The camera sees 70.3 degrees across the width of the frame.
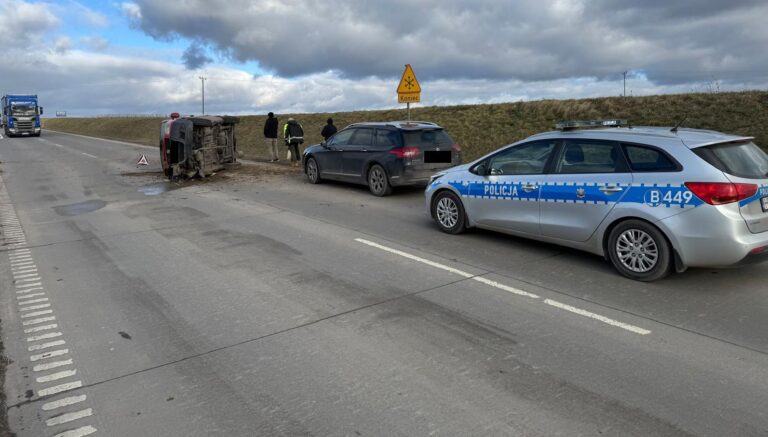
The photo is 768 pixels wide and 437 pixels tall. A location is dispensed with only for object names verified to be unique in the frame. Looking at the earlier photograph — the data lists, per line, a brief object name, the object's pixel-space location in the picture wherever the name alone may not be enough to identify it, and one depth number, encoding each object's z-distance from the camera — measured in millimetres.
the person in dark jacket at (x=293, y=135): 18141
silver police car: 5180
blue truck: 42969
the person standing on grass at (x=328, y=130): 17891
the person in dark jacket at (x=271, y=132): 19594
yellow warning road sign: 14648
